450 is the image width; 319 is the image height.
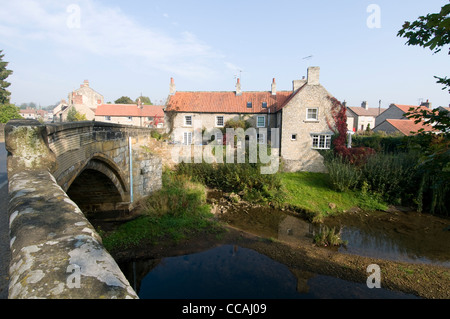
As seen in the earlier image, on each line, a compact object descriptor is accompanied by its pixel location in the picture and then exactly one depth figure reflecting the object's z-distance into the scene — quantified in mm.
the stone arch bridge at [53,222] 1472
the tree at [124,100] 63134
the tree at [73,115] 42256
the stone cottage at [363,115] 43719
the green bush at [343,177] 15078
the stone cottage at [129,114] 44469
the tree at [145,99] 76600
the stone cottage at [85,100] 46219
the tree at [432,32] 2836
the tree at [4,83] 38500
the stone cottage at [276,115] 21203
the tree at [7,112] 33281
